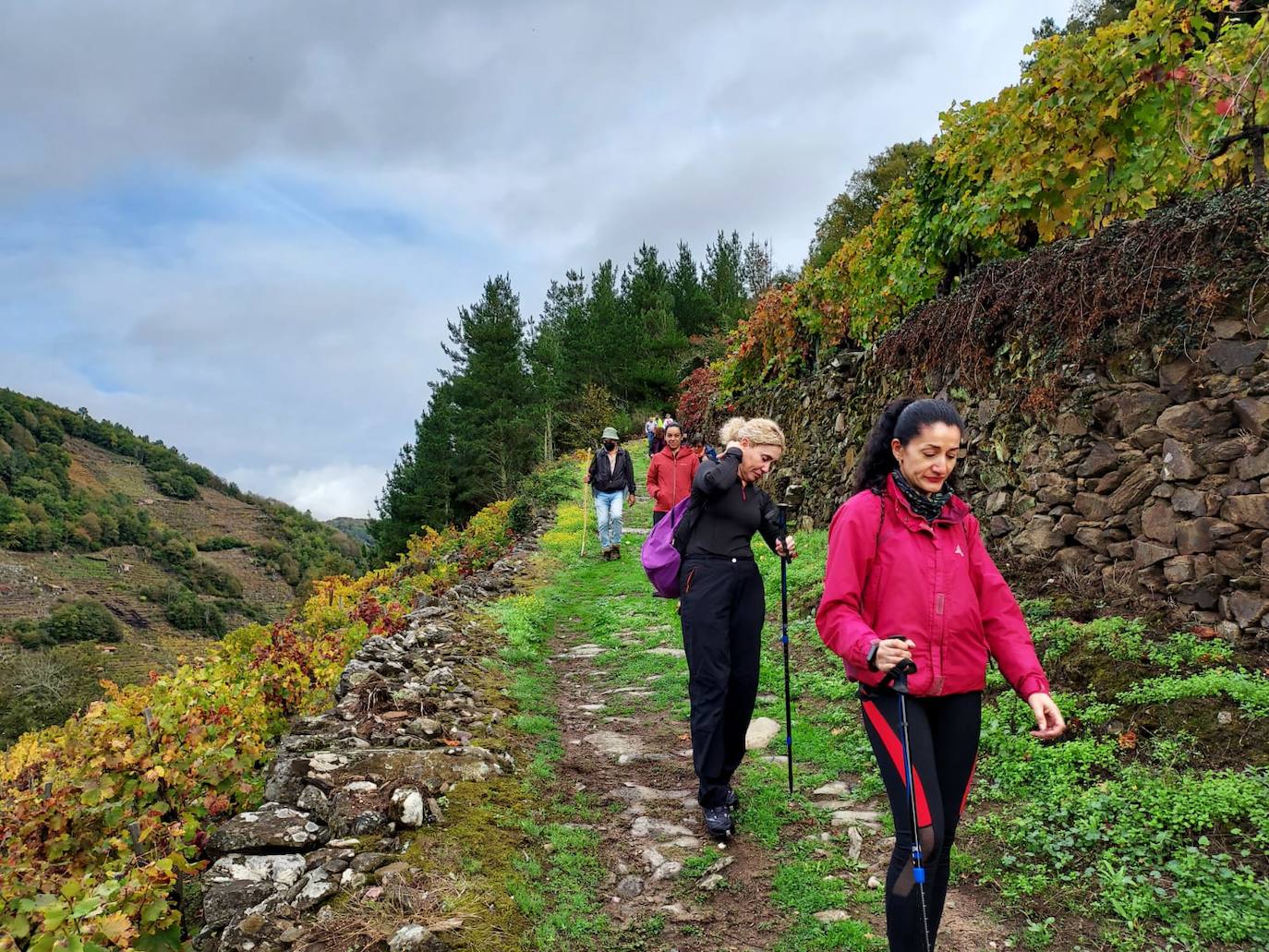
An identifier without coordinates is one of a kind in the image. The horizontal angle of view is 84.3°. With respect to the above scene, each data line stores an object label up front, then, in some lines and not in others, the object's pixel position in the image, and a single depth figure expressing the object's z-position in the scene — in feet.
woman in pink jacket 8.07
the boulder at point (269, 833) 11.37
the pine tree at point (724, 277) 148.15
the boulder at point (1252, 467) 15.07
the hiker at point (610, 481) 42.29
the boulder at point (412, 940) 8.99
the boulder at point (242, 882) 10.04
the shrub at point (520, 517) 63.31
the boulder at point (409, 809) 12.19
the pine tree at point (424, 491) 124.47
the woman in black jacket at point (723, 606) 13.37
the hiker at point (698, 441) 74.78
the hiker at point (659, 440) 65.26
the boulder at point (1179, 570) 16.43
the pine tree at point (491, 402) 114.93
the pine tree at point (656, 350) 129.39
